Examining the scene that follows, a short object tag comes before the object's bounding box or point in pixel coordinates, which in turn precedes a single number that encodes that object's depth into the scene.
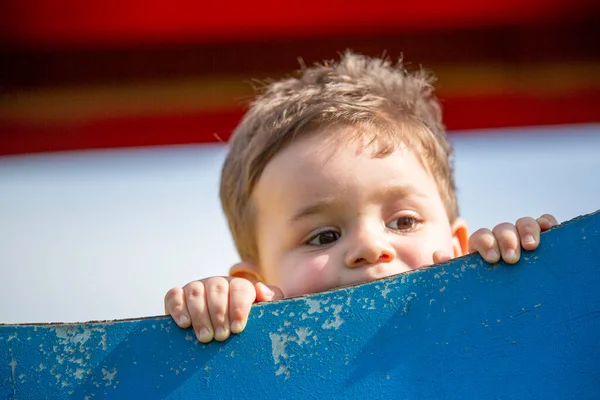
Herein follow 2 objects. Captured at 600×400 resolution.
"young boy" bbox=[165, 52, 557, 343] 1.44
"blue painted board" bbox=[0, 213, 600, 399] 1.25
